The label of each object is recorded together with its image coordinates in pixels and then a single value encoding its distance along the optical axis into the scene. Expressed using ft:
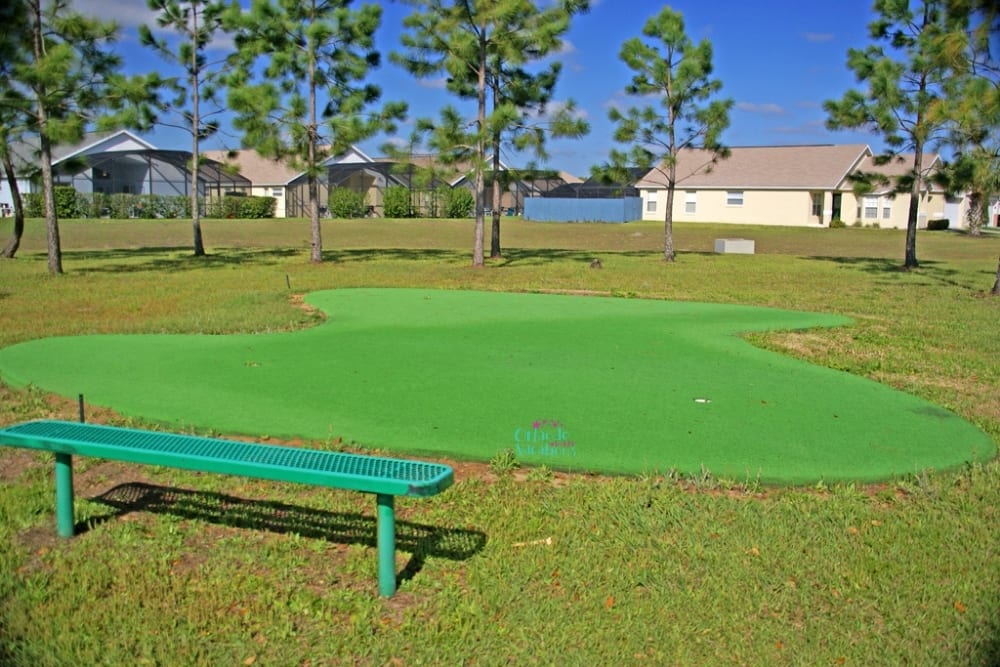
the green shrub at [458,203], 189.26
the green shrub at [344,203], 180.14
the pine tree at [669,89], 74.08
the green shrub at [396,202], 182.39
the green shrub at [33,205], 149.18
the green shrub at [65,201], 150.10
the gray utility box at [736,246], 92.99
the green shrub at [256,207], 174.40
